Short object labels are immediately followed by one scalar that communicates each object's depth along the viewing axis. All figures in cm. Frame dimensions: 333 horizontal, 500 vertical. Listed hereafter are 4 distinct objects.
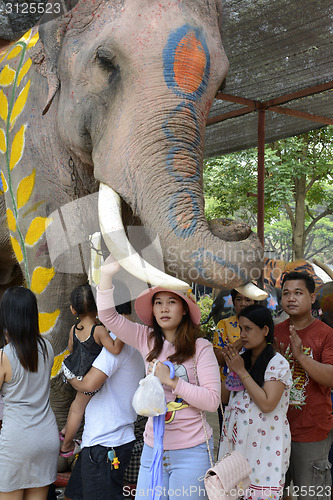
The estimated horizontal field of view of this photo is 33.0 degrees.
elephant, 251
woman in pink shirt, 242
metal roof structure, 518
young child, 287
